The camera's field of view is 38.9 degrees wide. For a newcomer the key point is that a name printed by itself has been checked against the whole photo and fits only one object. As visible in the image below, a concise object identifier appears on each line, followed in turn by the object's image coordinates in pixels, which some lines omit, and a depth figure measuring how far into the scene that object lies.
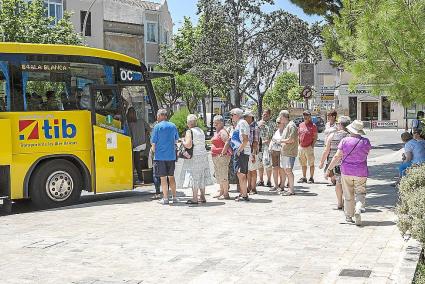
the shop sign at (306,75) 19.07
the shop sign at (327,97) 65.38
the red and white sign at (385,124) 58.87
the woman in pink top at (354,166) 8.59
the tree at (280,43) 35.25
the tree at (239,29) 34.41
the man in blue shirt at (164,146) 11.00
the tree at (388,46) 8.01
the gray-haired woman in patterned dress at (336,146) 9.82
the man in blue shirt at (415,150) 10.75
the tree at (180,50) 44.28
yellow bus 10.93
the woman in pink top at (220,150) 11.17
